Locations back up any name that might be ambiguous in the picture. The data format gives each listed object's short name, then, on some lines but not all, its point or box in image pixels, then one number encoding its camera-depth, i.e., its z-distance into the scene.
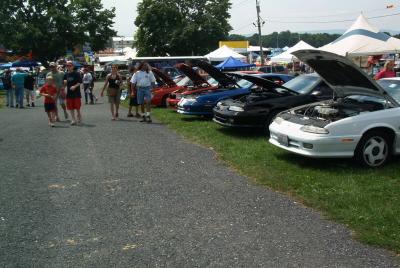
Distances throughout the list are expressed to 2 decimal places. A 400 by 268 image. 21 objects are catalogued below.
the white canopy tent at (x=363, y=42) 18.83
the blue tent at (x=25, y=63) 46.07
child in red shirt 12.56
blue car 12.76
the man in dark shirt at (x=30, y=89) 20.50
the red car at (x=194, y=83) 13.98
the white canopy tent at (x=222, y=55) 33.22
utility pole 43.06
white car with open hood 6.92
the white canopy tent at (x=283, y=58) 32.53
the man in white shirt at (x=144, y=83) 12.84
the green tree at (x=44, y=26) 58.12
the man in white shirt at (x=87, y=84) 21.11
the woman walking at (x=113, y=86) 13.76
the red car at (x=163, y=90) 17.22
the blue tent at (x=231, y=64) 29.92
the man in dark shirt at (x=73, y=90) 12.66
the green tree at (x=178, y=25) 57.25
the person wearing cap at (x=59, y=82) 13.58
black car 9.95
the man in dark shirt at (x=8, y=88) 21.30
